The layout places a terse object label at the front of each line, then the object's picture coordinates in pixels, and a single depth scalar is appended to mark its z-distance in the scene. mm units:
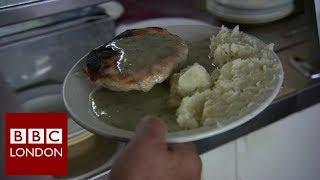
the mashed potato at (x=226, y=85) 523
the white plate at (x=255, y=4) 1050
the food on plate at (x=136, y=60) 572
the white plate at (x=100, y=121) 492
